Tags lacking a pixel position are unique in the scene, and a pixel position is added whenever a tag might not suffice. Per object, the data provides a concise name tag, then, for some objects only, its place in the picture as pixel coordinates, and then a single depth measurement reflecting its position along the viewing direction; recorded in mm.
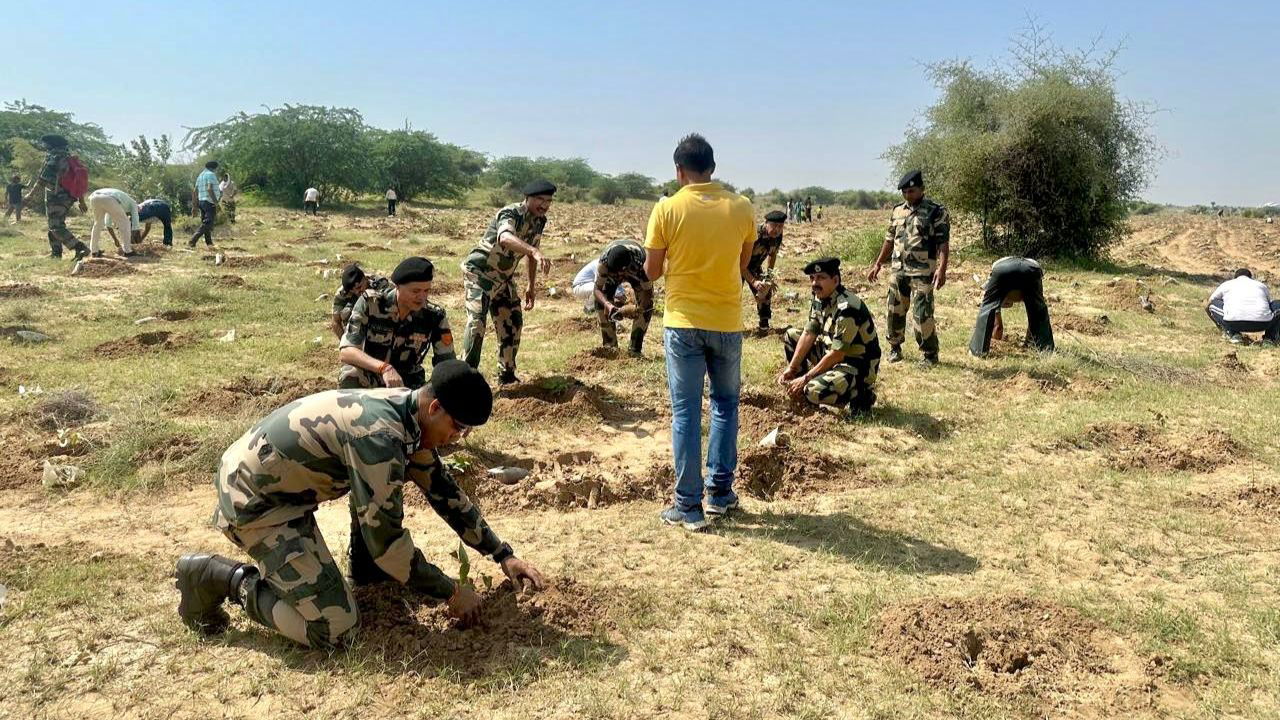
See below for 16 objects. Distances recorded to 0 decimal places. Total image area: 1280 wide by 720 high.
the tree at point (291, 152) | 29484
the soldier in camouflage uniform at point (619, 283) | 7418
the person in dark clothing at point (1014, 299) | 7645
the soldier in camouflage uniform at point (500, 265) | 5961
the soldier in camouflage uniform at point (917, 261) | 7023
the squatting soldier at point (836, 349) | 5438
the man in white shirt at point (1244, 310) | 8414
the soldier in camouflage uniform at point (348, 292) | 5098
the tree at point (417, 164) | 36625
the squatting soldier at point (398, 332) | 4414
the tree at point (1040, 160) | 14625
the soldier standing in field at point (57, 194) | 11320
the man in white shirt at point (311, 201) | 24812
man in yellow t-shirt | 3838
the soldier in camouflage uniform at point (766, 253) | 8539
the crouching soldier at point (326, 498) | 2623
